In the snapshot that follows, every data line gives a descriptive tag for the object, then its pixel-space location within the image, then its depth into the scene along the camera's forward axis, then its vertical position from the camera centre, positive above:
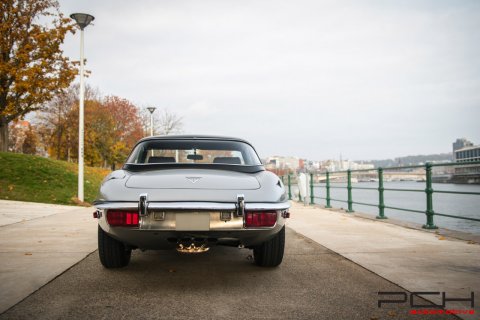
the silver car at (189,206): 3.28 -0.26
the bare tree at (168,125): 42.41 +5.19
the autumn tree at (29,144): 59.47 +4.85
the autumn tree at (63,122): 39.25 +5.32
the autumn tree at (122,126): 39.69 +4.95
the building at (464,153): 50.45 +2.62
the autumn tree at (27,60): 19.30 +5.66
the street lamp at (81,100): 12.57 +2.45
